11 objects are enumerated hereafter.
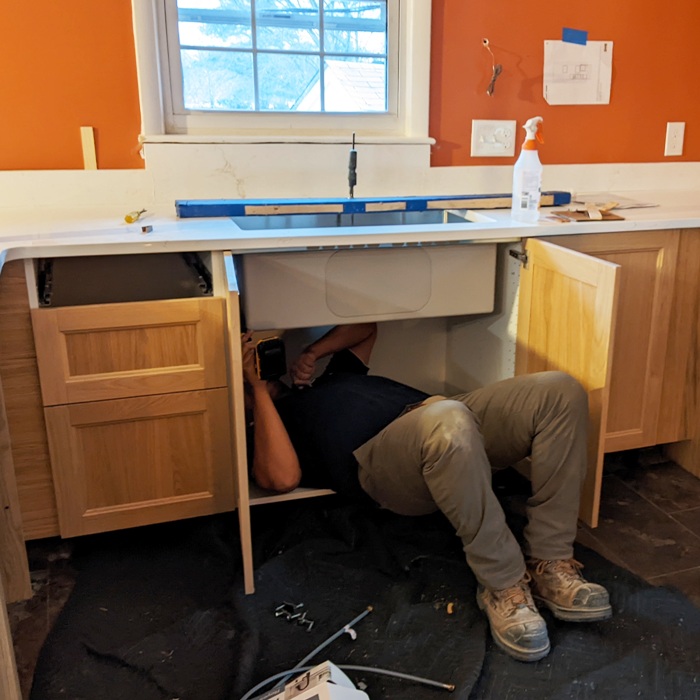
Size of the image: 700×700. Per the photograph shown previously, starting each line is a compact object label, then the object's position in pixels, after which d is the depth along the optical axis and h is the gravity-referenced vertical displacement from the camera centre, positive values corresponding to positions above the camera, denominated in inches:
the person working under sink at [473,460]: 54.4 -24.9
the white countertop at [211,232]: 59.7 -7.2
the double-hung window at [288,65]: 80.4 +9.6
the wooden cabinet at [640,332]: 71.6 -18.5
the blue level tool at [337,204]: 74.5 -5.8
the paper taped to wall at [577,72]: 90.2 +9.4
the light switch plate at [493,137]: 89.7 +1.5
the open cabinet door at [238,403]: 53.2 -18.8
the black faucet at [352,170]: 80.9 -2.2
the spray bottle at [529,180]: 73.1 -3.1
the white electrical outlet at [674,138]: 97.3 +1.3
